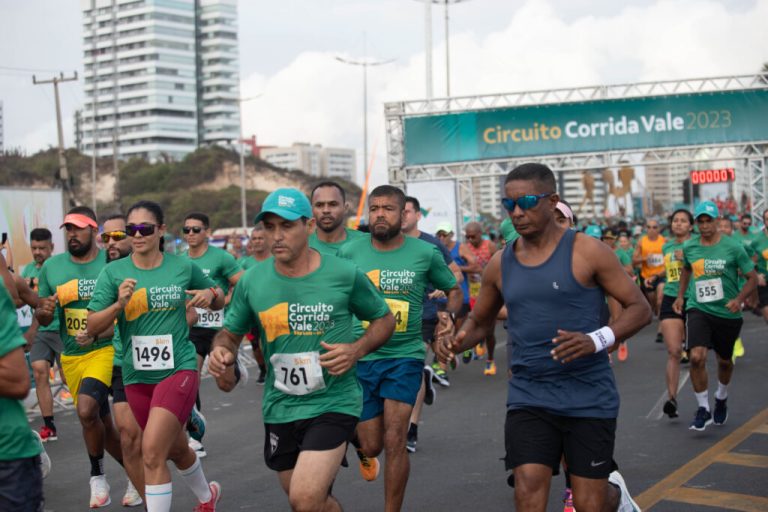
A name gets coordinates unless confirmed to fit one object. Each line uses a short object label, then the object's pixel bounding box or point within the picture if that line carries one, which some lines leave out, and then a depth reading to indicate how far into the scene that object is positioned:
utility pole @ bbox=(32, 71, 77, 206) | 43.40
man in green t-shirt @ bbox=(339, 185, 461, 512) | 6.82
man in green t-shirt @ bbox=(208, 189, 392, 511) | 5.28
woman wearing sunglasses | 6.54
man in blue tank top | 5.09
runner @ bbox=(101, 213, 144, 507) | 6.86
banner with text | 30.36
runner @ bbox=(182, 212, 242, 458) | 10.49
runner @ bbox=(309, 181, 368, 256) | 8.18
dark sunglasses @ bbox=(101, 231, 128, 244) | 7.77
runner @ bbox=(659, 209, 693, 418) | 10.23
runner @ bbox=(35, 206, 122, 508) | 7.70
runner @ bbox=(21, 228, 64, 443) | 10.41
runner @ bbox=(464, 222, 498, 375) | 16.64
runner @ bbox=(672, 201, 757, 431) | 9.97
